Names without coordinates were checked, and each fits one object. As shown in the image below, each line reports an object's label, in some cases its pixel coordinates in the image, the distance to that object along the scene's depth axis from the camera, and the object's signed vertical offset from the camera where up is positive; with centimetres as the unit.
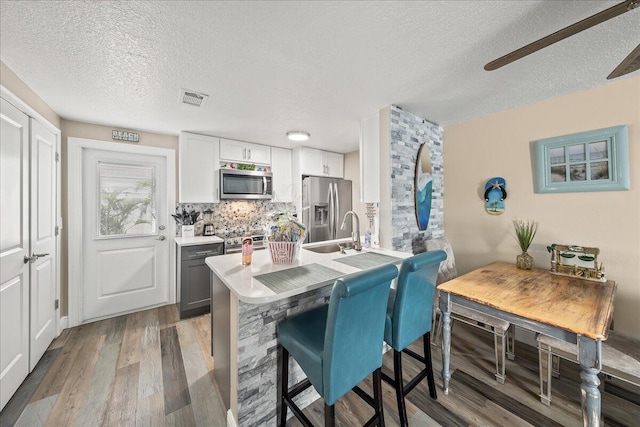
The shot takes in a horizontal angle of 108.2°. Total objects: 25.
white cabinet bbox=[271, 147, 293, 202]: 392 +75
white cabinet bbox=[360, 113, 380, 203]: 252 +63
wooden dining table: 121 -60
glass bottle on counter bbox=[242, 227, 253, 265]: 170 -24
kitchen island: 129 -63
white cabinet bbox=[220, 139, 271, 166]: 345 +103
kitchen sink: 233 -33
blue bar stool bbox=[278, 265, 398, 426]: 104 -65
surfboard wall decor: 266 +33
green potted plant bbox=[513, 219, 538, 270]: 222 -29
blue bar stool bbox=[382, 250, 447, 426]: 140 -61
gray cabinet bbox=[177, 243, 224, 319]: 285 -75
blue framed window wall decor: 189 +44
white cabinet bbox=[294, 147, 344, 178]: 395 +97
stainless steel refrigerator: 378 +17
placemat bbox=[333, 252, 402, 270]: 175 -37
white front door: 280 -16
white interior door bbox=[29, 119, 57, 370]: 198 -17
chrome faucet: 229 -24
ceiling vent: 205 +112
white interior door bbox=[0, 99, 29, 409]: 160 -19
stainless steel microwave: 331 +50
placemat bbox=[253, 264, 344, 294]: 129 -37
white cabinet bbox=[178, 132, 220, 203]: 315 +72
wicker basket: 174 -26
